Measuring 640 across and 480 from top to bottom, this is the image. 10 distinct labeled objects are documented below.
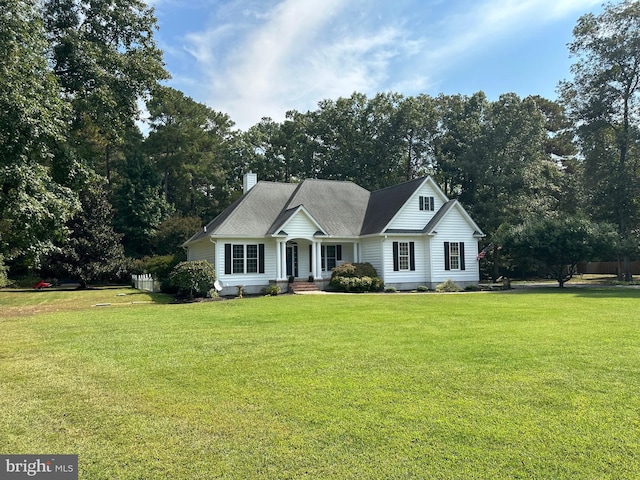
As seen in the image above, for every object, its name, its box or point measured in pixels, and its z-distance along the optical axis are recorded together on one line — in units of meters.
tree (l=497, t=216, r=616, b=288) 24.70
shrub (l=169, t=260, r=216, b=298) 20.70
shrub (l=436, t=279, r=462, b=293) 25.44
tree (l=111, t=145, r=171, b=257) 38.09
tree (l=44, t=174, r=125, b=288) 29.98
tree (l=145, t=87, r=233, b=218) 42.91
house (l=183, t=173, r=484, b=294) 24.08
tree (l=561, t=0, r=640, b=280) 30.41
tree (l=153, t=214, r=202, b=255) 34.91
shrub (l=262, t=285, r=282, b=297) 22.70
